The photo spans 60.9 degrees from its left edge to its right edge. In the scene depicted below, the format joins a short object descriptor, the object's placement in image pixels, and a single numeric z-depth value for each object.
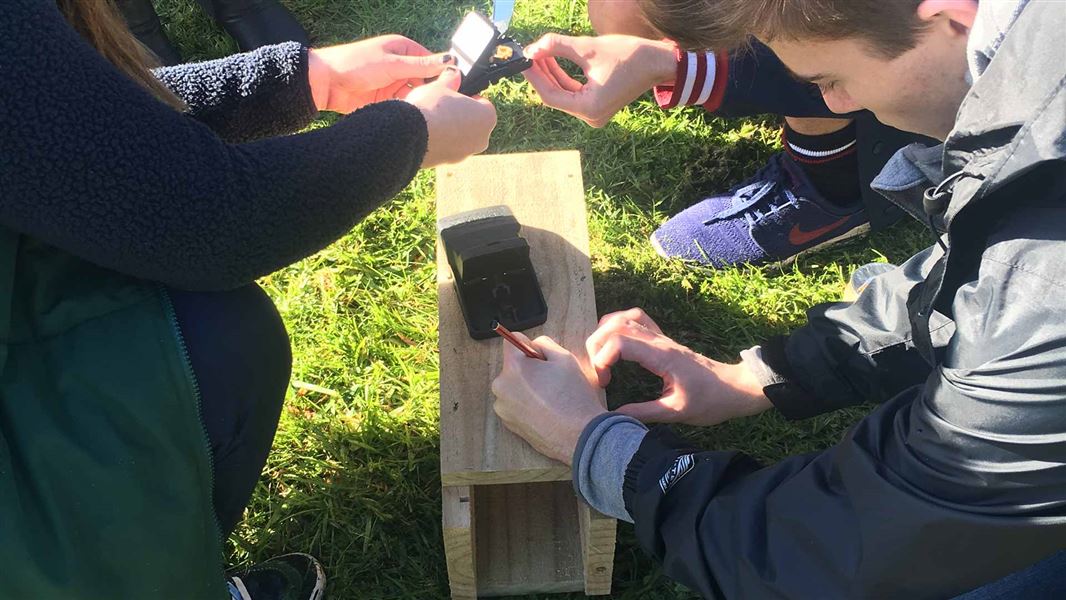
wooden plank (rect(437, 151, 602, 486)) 1.42
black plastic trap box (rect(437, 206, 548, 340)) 1.58
